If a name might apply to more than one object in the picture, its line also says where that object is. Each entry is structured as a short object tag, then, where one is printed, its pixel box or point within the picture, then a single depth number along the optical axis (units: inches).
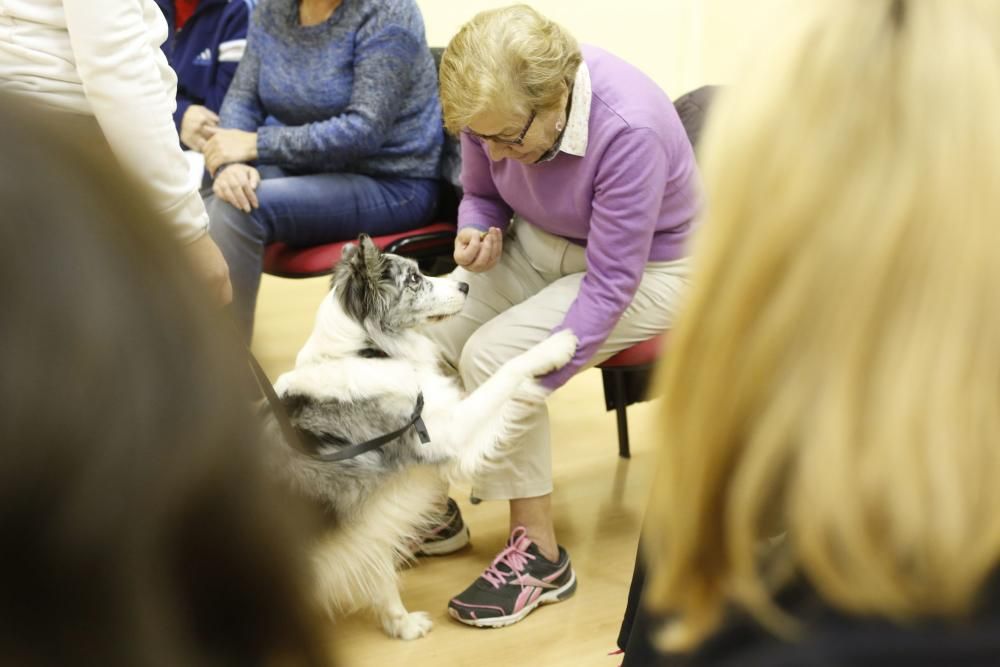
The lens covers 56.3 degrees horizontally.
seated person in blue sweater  96.8
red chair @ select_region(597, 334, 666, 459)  82.7
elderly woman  71.9
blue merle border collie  76.0
